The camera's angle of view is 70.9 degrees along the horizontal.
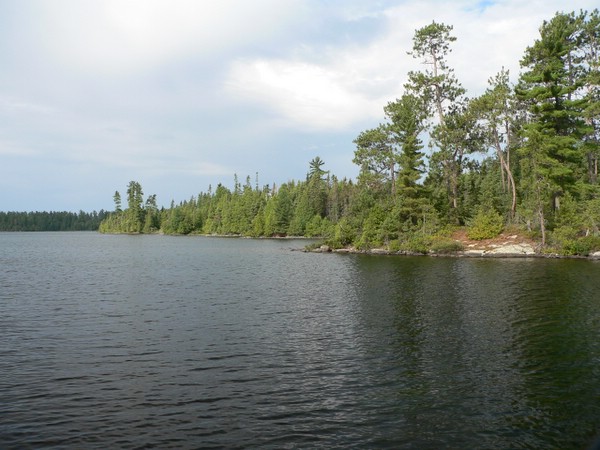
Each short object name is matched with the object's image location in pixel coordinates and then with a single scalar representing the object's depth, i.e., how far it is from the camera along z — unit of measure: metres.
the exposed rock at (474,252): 60.09
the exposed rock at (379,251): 69.75
